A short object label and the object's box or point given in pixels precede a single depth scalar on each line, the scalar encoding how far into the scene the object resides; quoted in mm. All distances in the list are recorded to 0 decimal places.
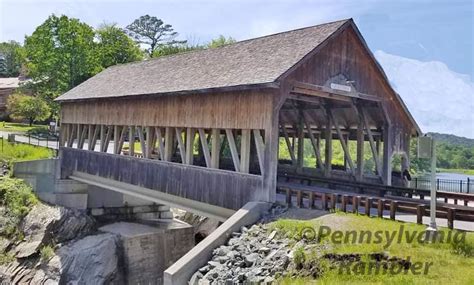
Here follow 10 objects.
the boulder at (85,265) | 16422
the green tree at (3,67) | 72938
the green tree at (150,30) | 66312
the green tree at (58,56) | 37906
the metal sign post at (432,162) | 8883
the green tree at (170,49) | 56191
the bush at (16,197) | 19234
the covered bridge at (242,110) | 11875
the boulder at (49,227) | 17580
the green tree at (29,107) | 38719
